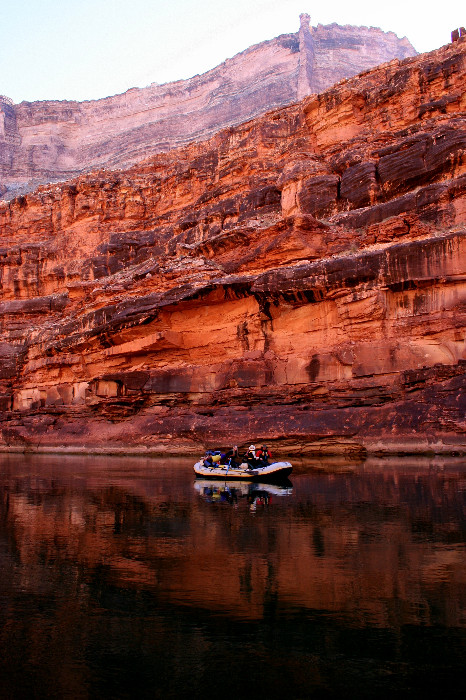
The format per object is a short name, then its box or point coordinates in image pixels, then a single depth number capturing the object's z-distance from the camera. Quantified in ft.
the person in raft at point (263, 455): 63.87
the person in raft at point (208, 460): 63.35
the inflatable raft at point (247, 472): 59.26
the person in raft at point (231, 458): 63.64
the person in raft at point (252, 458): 64.11
